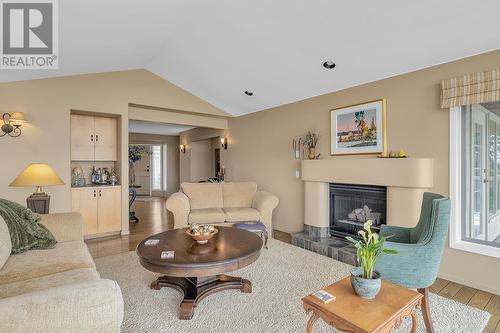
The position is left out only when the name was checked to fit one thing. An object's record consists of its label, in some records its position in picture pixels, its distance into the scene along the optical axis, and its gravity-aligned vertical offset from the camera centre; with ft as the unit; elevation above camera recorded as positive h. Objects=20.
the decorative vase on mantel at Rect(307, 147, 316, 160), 14.34 +0.64
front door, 34.99 -0.57
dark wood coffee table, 6.81 -2.43
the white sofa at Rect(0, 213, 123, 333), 3.73 -2.14
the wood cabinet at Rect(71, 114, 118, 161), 15.73 +1.78
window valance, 8.37 +2.49
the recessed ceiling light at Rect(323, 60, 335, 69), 11.46 +4.37
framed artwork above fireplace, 11.73 +1.71
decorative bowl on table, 8.25 -2.06
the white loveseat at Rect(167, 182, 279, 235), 13.97 -2.12
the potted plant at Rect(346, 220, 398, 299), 5.01 -2.05
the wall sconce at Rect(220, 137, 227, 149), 21.88 +2.00
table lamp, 10.19 -0.53
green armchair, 6.61 -2.33
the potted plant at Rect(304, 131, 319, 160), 14.39 +1.29
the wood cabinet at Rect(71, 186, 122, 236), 14.98 -2.28
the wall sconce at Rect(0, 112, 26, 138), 12.44 +2.13
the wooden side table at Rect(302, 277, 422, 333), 4.43 -2.54
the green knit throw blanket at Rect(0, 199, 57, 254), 7.48 -1.81
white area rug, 6.77 -3.98
